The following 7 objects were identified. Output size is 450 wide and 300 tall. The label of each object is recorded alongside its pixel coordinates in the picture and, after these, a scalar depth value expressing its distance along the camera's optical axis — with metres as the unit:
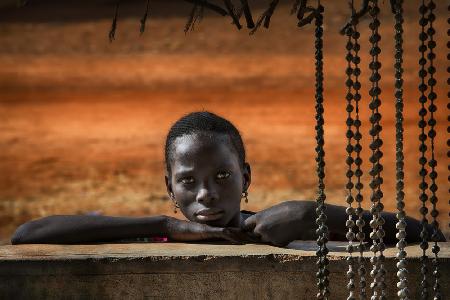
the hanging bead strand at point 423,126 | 5.71
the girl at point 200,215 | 7.37
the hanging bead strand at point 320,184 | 5.93
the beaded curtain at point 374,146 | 5.67
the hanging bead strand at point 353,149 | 5.70
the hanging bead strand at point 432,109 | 5.72
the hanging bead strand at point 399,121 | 5.63
